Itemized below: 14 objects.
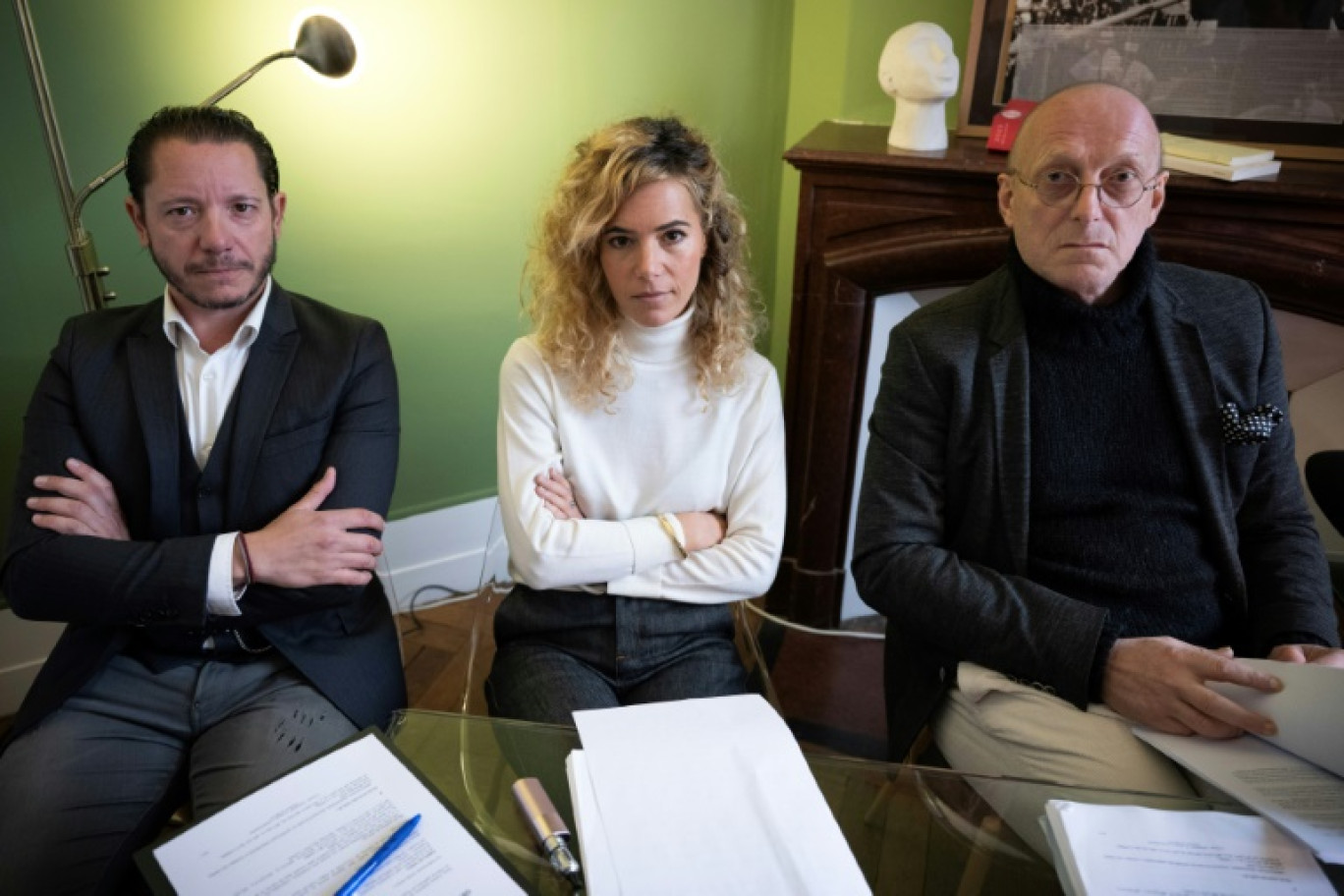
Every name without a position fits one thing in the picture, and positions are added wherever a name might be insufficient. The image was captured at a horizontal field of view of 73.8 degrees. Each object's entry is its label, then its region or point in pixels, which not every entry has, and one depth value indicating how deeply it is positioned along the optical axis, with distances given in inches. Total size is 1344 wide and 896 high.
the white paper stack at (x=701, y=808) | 32.9
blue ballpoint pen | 31.0
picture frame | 71.0
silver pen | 33.6
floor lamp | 55.3
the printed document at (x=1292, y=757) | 36.5
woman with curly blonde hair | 54.4
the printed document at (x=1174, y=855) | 32.7
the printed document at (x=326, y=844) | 31.7
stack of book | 65.6
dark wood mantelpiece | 66.4
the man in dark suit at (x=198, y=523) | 49.3
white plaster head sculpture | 72.0
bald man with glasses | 50.1
